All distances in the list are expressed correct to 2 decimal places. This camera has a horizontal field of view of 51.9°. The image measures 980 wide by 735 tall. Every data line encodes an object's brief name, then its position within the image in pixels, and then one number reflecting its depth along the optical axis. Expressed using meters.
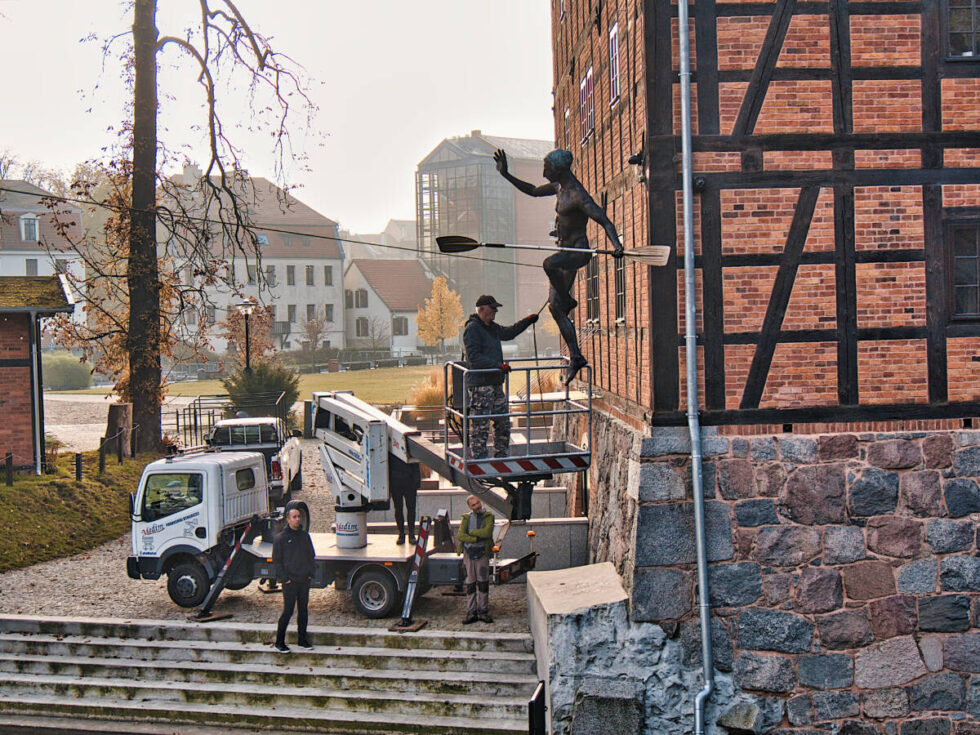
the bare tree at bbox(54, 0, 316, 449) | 25.62
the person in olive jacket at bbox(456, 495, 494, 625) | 12.91
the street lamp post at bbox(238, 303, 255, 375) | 28.90
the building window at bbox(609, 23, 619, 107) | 12.90
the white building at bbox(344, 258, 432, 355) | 75.38
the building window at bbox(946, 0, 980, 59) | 11.08
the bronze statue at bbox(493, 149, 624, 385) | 12.10
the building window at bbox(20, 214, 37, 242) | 66.50
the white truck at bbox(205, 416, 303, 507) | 21.73
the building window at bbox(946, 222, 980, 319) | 11.13
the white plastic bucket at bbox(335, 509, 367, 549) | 13.69
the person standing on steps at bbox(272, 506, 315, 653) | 12.38
